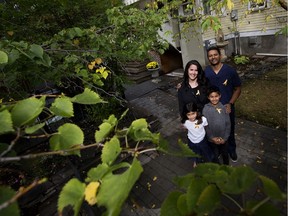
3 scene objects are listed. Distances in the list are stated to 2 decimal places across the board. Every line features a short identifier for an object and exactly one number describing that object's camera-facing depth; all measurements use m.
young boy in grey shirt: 3.76
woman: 3.98
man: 4.03
